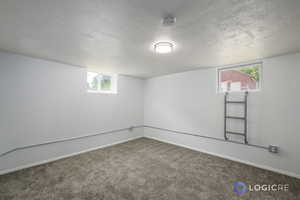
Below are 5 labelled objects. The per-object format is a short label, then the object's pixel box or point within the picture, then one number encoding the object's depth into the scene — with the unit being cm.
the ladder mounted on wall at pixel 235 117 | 292
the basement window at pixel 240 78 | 291
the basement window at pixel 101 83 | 388
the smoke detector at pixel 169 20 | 138
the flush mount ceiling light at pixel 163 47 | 204
